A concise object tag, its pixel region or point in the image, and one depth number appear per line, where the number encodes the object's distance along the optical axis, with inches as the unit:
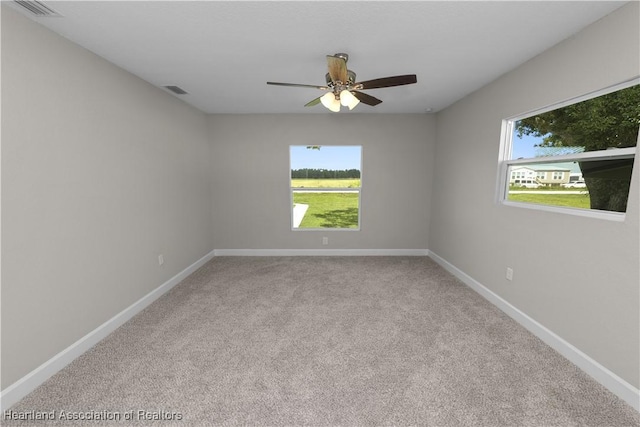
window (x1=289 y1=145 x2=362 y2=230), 173.8
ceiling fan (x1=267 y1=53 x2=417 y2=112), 74.2
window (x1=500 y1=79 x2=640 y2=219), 68.0
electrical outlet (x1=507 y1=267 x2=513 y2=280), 102.7
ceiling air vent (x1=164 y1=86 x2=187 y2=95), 118.6
